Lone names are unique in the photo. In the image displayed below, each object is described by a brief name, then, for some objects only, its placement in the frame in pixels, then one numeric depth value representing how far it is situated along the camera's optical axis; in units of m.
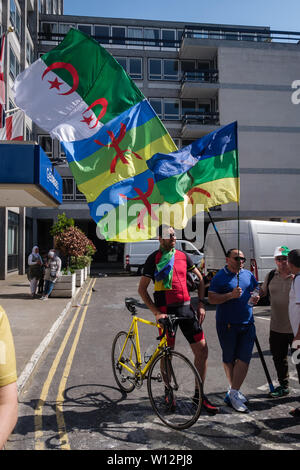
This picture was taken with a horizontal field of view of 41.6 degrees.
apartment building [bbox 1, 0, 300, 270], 33.12
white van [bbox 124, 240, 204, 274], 24.81
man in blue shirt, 4.70
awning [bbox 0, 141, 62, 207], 7.85
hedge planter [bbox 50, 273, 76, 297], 14.13
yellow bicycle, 4.11
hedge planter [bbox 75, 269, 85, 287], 18.02
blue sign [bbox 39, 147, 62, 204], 8.30
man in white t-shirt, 4.41
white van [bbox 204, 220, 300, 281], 12.44
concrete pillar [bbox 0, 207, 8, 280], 21.27
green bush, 17.66
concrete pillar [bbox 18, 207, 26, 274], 25.83
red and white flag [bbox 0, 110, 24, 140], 11.65
